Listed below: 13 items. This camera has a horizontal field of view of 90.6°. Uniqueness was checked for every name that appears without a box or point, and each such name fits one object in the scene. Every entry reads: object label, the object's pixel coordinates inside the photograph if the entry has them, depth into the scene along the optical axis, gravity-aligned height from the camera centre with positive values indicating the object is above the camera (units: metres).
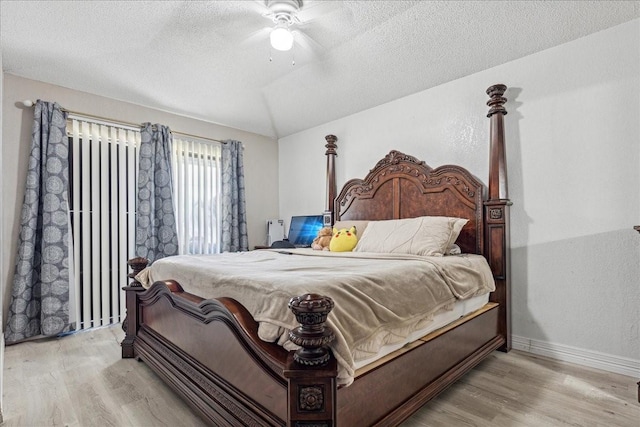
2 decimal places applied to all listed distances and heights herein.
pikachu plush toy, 3.00 -0.26
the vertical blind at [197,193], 3.84 +0.28
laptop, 4.10 -0.20
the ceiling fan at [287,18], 2.01 +1.33
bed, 1.11 -0.66
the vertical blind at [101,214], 3.10 +0.02
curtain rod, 2.83 +1.00
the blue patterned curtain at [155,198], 3.39 +0.20
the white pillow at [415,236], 2.46 -0.19
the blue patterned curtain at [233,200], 4.12 +0.19
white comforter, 1.25 -0.37
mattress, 1.39 -0.62
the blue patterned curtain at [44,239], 2.73 -0.20
